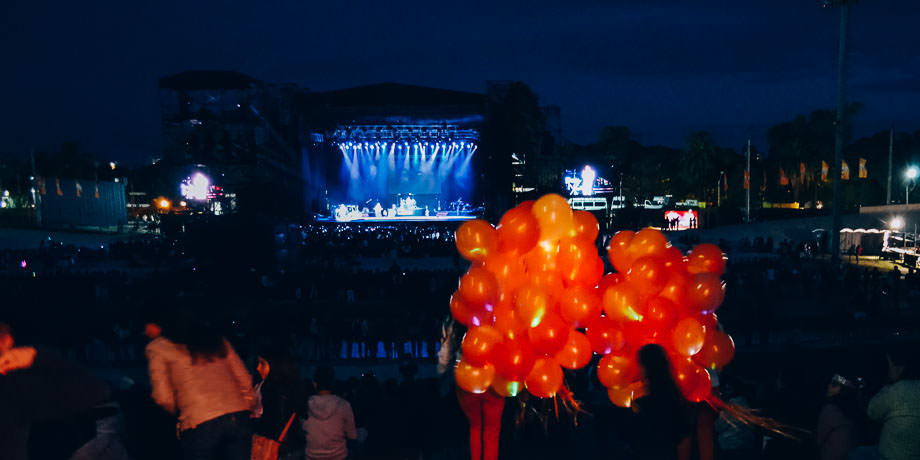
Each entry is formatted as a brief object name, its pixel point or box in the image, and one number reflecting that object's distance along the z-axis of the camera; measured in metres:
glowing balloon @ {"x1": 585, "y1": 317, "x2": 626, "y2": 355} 4.69
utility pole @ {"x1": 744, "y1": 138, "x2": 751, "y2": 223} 32.88
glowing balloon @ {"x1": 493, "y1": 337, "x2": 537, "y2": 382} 4.45
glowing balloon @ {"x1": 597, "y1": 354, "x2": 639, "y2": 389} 4.66
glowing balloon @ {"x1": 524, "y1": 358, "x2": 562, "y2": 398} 4.62
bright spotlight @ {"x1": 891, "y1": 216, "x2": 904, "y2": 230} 25.16
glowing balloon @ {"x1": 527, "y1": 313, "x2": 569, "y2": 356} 4.47
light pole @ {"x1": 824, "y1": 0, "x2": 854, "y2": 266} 16.12
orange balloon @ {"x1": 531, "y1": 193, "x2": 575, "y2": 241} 4.53
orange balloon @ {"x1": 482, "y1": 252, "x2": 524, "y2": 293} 4.56
